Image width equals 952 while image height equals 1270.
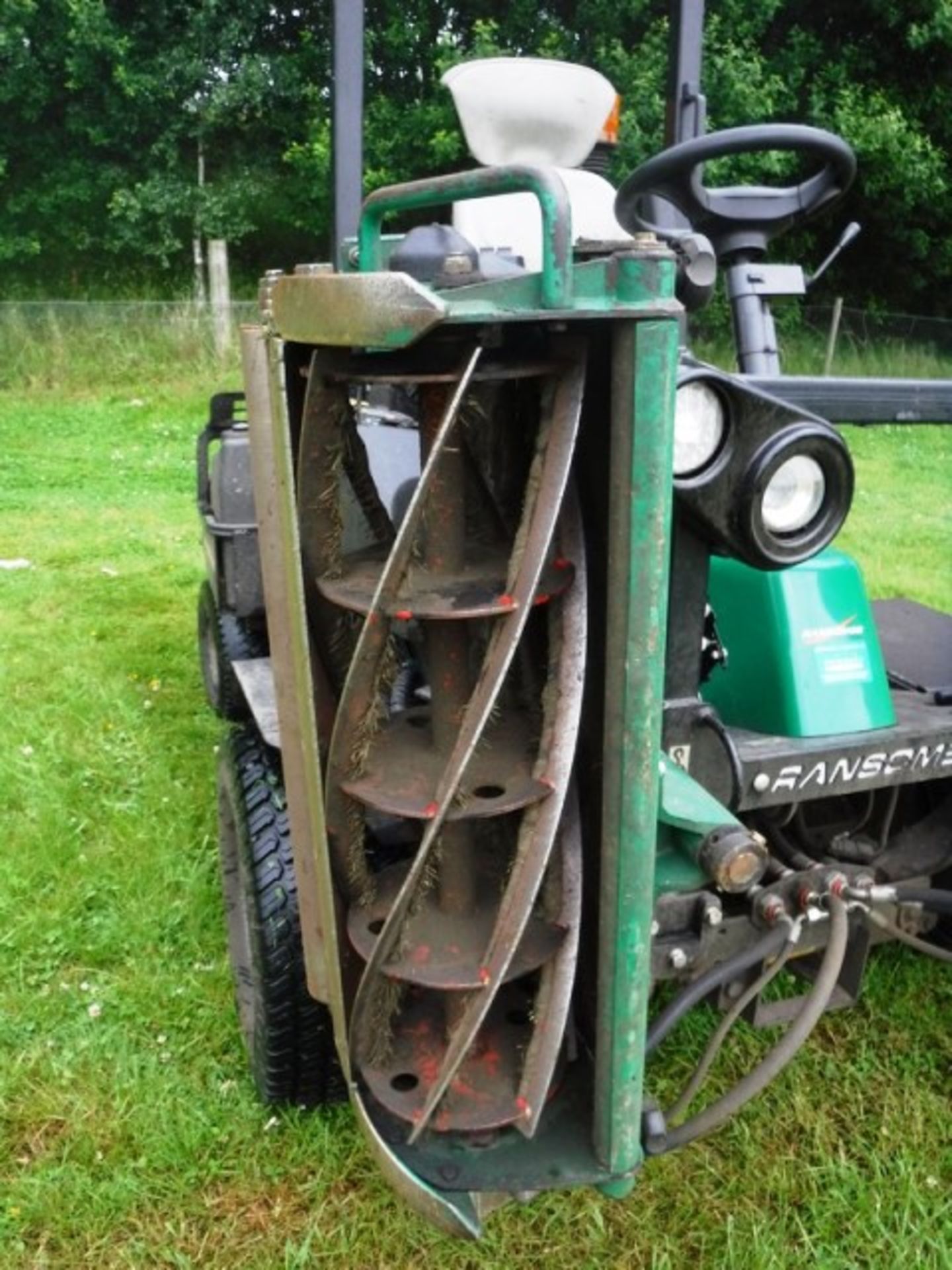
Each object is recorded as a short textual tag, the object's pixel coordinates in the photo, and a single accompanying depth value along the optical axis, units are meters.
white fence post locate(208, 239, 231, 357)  13.05
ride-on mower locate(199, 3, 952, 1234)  1.26
